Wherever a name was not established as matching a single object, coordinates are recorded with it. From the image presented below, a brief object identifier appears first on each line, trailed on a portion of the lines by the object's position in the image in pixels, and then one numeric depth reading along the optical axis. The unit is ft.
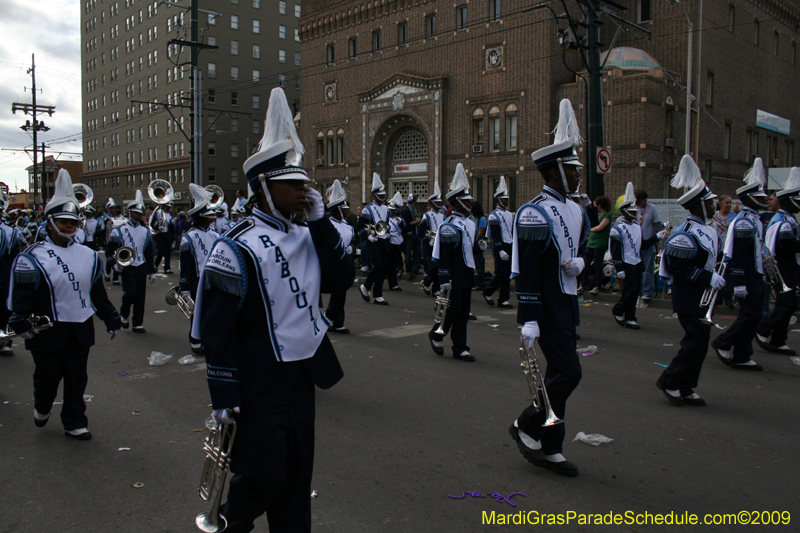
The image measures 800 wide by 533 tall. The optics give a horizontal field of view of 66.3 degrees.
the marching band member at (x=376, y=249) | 41.65
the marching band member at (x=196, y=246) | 26.13
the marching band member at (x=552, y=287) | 13.75
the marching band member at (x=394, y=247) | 44.06
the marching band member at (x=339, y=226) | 30.45
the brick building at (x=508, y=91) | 91.66
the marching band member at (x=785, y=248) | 24.53
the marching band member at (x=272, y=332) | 8.61
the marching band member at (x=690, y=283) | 18.52
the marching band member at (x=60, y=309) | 16.34
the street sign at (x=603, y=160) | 45.16
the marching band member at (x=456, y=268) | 24.98
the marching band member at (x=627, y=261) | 31.99
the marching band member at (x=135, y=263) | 31.76
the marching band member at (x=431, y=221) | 42.53
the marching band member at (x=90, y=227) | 56.08
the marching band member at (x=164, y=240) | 60.75
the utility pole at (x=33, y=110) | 162.20
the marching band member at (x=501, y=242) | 39.24
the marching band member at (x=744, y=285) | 22.99
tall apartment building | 222.89
